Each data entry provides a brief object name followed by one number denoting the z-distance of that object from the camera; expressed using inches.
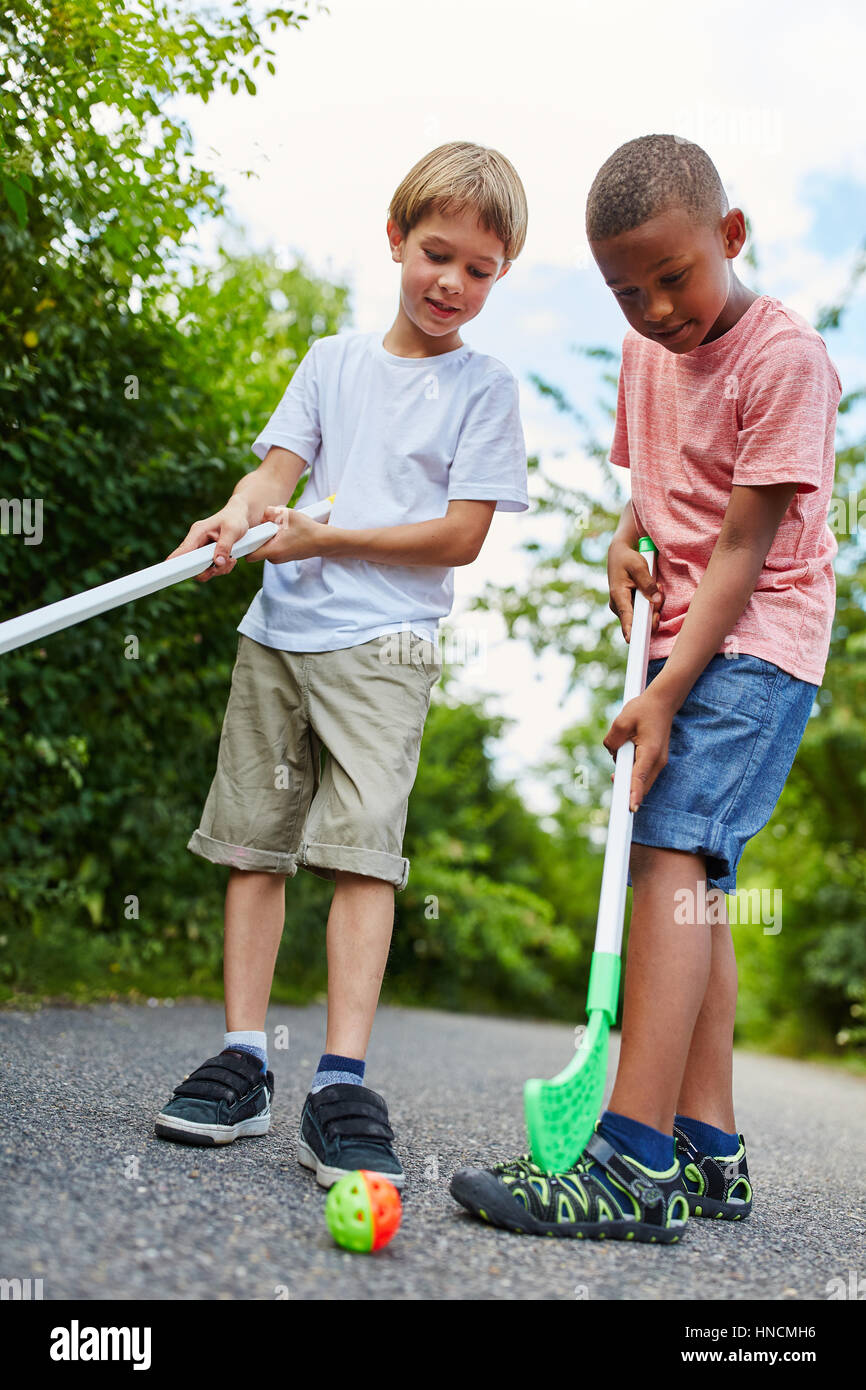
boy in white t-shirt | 81.7
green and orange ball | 57.1
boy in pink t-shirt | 69.1
